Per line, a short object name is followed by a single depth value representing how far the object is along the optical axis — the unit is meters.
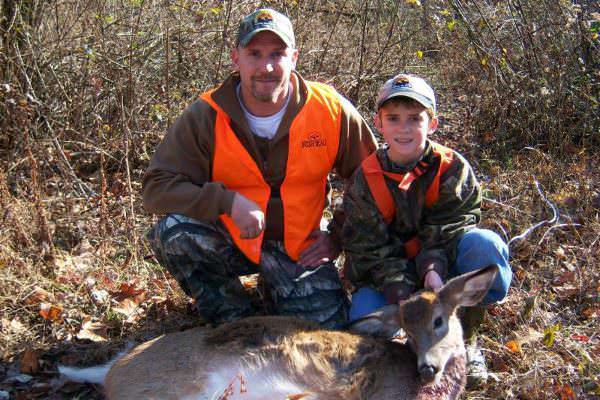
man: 4.21
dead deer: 3.44
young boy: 3.92
